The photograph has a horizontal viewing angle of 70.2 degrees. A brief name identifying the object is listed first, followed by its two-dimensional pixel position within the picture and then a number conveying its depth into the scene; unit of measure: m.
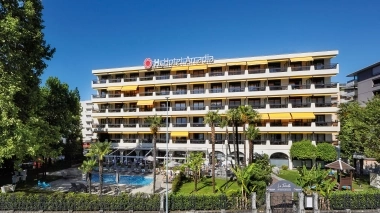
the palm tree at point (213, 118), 32.12
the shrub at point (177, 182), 32.88
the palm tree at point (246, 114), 36.88
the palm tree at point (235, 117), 36.31
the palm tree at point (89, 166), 30.99
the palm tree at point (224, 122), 36.81
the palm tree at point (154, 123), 32.03
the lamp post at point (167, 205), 24.12
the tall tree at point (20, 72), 25.58
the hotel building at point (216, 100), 45.38
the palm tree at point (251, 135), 35.49
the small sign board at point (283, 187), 23.88
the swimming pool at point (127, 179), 39.56
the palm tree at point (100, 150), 30.02
